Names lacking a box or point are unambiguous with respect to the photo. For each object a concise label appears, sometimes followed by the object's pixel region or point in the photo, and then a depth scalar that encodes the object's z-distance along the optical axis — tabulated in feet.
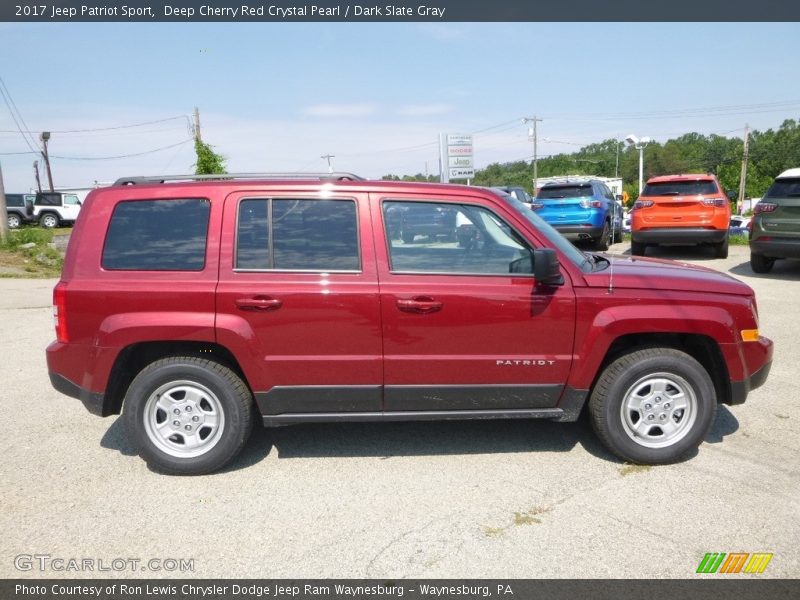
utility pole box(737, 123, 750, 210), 162.19
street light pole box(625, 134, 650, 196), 84.64
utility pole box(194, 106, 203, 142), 124.26
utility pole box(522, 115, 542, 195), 204.26
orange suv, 40.75
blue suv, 44.57
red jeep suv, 12.36
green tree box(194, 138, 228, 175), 80.48
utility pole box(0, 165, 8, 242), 59.14
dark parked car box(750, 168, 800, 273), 33.58
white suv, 108.47
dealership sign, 114.32
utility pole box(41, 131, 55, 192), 168.40
